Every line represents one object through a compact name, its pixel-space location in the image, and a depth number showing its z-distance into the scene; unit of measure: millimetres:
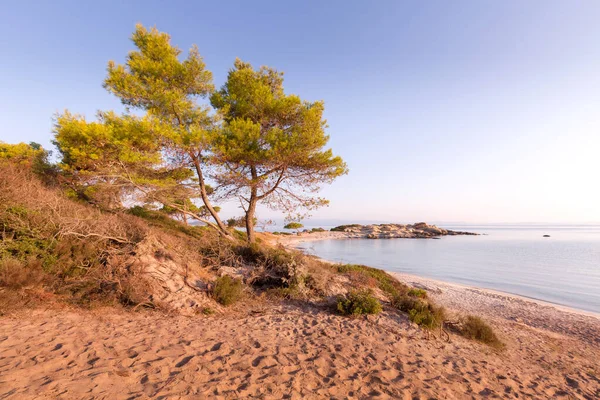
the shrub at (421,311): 7230
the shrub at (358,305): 7465
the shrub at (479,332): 6871
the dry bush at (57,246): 6180
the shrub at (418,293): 9952
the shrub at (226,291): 7484
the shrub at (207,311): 6796
